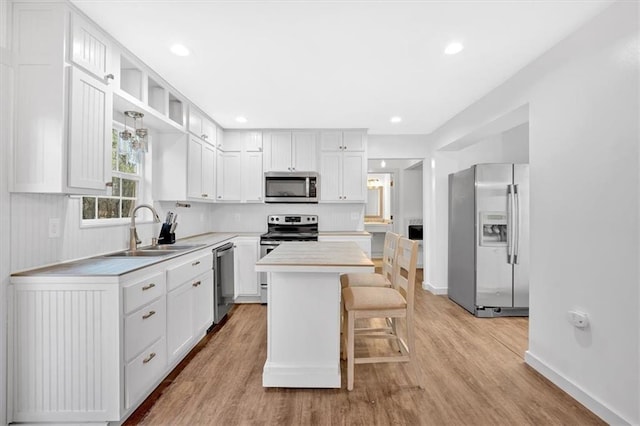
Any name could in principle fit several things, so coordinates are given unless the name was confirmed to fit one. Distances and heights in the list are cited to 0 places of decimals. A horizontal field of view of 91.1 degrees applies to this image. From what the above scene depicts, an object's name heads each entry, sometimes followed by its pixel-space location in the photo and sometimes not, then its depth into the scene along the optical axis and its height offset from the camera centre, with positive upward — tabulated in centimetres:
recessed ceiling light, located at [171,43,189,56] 231 +122
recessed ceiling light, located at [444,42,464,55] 226 +122
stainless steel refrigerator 358 -30
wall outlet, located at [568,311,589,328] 199 -68
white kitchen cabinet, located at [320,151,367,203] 458 +53
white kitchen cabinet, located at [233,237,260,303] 420 -74
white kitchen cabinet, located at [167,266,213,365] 239 -87
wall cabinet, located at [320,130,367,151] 458 +104
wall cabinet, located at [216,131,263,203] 462 +67
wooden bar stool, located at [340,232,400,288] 264 -56
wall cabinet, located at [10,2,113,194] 179 +63
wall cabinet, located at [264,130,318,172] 458 +89
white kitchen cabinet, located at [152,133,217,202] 334 +48
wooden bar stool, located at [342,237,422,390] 214 -64
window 248 +20
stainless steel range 474 -19
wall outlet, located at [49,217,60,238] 203 -11
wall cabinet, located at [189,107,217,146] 358 +105
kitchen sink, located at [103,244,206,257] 260 -35
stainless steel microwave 450 +36
